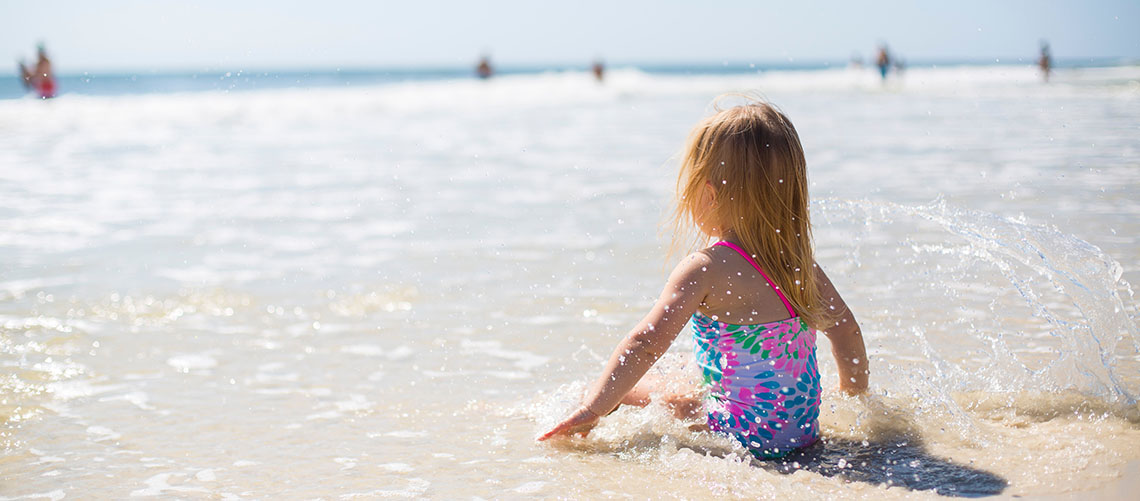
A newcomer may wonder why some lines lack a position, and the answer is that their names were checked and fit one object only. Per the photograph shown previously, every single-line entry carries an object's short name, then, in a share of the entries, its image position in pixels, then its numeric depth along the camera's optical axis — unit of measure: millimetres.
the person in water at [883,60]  29625
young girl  2494
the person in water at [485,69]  33688
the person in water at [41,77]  21219
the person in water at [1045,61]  26328
